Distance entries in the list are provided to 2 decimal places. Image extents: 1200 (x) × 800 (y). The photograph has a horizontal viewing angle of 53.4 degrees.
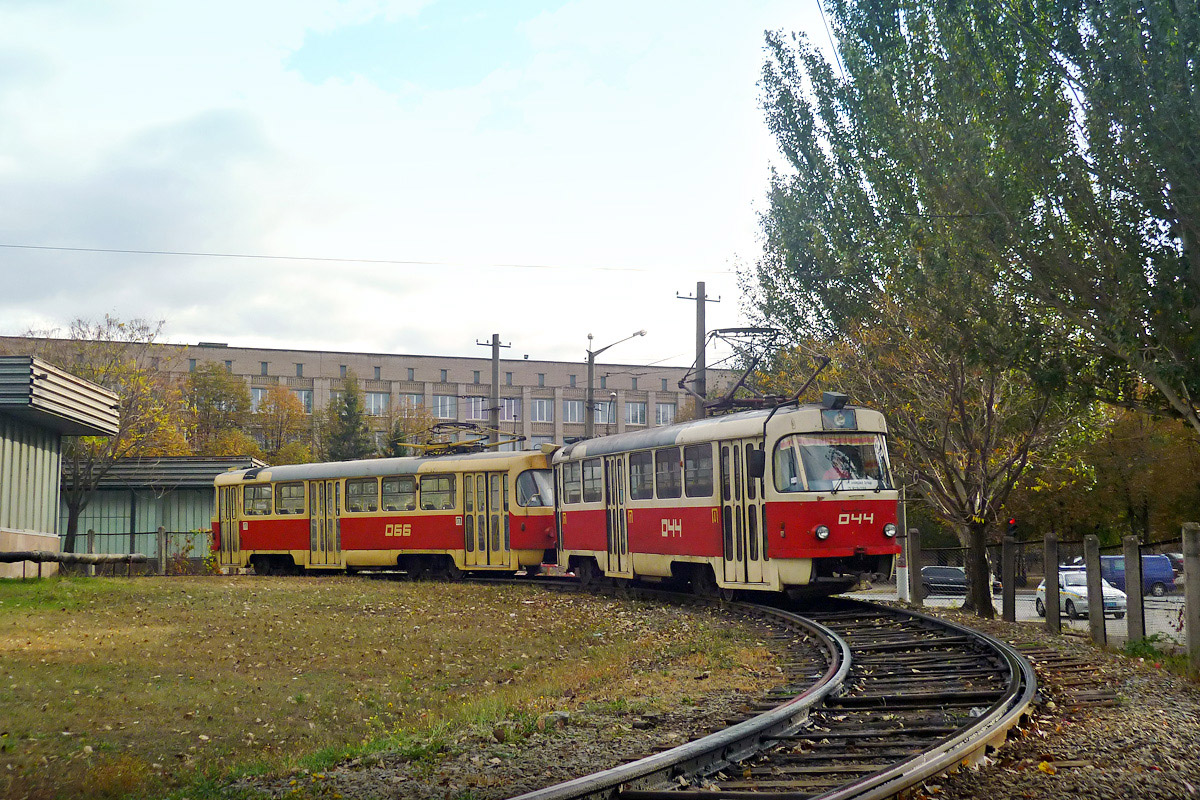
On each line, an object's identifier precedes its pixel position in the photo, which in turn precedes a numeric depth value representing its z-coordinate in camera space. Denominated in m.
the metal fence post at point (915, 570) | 20.86
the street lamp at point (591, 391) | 38.29
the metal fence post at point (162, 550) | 34.44
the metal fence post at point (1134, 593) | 13.78
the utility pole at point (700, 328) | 29.77
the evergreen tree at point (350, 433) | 70.19
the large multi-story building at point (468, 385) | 90.44
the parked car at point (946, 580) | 39.31
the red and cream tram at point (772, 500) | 16.50
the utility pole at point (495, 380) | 40.34
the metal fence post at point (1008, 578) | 17.55
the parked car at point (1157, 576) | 14.55
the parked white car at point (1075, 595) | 19.45
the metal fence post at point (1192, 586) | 11.97
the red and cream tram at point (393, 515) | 24.73
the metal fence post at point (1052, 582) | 15.73
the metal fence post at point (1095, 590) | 14.80
